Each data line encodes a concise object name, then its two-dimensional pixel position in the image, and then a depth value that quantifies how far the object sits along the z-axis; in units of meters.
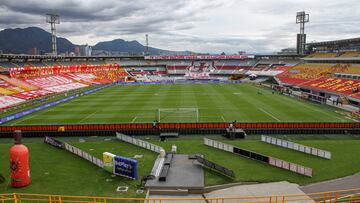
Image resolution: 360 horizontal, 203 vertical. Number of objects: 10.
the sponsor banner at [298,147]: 24.20
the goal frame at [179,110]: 43.22
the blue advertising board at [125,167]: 20.14
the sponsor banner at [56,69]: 77.64
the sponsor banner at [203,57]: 132.12
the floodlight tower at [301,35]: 110.62
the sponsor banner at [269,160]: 20.43
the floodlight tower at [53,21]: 116.94
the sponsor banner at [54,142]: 27.70
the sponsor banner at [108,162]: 21.33
